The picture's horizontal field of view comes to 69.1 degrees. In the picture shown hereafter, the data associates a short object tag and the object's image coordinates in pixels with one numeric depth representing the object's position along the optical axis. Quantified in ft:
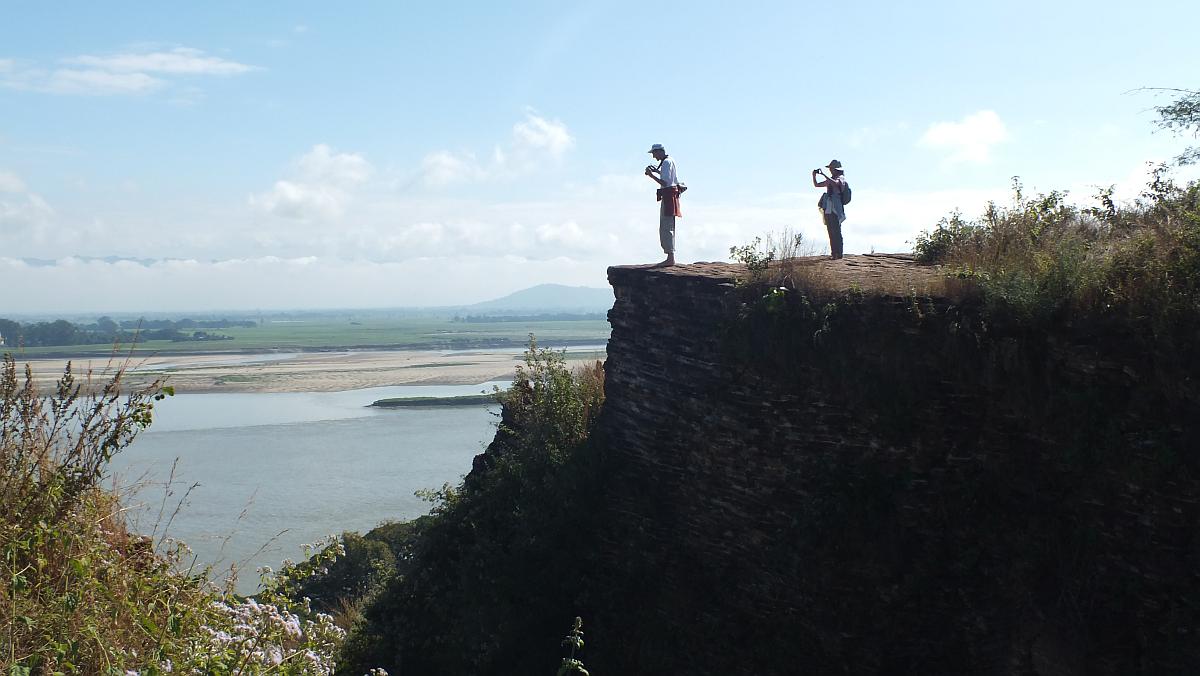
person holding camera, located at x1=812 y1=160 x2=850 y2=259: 39.70
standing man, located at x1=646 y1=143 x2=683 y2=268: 37.40
